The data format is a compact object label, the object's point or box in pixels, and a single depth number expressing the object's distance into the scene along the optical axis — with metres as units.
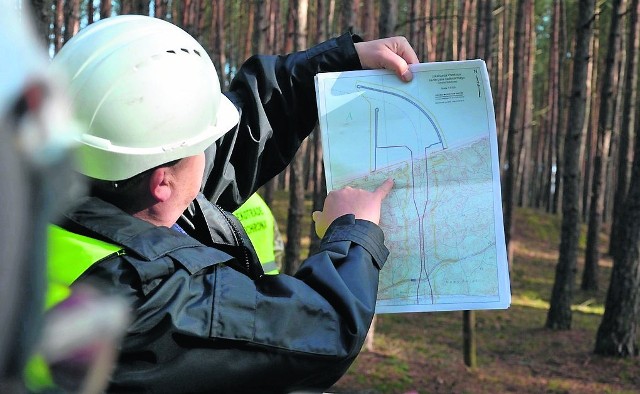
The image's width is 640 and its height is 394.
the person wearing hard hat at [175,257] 1.45
